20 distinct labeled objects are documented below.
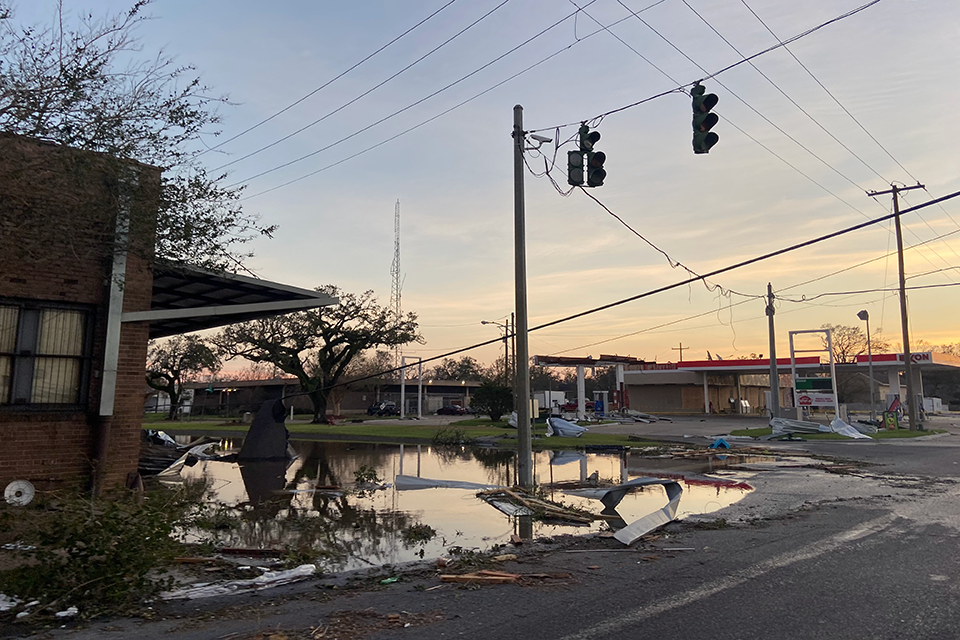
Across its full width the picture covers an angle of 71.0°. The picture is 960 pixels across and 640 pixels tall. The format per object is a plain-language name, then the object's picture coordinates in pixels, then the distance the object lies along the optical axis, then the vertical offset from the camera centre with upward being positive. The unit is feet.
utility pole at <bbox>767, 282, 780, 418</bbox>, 112.88 +7.59
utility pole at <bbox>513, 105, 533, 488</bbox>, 42.55 +5.46
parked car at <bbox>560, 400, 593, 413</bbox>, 207.31 +1.74
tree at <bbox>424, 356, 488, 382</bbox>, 396.57 +25.30
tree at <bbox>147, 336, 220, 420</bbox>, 180.45 +13.13
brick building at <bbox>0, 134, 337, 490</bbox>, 29.04 +4.56
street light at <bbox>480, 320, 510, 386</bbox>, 164.55 +12.77
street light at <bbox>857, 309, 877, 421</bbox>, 148.36 +21.15
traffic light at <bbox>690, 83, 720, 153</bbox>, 32.73 +14.14
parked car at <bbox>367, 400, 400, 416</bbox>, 219.00 +0.63
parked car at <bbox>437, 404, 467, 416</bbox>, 221.54 +0.37
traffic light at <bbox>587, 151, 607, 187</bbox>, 38.22 +13.80
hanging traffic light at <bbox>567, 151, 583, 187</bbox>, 38.70 +13.96
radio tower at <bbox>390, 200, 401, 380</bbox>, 242.74 +52.86
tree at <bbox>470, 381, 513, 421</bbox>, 136.15 +2.69
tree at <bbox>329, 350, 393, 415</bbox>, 211.61 +14.73
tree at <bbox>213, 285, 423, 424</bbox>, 161.27 +17.78
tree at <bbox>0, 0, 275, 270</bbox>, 27.22 +11.92
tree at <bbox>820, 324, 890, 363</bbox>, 319.47 +32.62
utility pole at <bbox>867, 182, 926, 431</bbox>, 109.61 +14.64
